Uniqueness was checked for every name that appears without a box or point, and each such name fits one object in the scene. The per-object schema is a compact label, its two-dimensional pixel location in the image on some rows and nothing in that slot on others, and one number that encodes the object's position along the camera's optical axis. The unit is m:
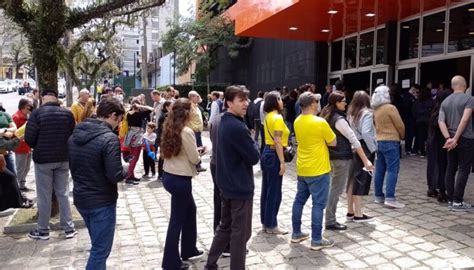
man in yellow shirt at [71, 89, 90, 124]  7.83
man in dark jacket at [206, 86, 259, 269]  3.99
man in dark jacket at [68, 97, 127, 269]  3.81
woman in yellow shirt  5.27
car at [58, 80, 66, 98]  41.40
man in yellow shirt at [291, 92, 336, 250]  4.94
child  9.20
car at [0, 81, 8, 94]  57.87
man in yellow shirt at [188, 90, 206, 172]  8.29
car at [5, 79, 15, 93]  61.83
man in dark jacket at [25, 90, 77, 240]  5.43
